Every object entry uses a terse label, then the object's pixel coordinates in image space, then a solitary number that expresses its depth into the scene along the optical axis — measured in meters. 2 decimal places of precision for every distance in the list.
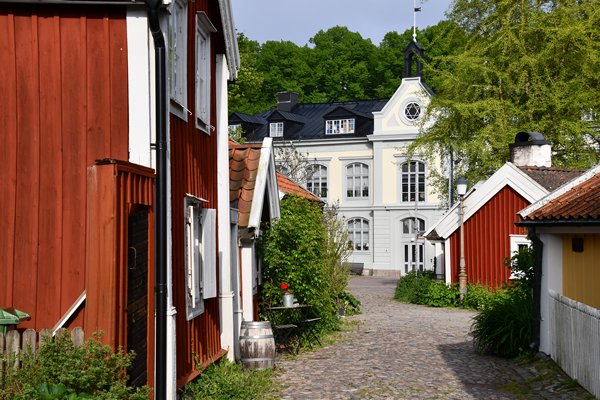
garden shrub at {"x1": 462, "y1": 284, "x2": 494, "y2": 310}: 27.61
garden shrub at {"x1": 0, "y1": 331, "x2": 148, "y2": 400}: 6.61
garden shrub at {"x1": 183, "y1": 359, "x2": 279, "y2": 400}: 10.40
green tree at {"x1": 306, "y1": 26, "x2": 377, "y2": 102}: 70.50
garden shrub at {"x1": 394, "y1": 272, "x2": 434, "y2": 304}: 30.44
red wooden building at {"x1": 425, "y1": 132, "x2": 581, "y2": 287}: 25.47
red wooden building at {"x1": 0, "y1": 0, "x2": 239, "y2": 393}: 7.88
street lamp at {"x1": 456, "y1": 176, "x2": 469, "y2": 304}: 27.68
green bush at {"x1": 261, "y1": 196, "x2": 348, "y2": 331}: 16.11
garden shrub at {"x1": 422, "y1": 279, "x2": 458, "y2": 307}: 28.94
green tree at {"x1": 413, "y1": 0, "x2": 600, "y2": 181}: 28.94
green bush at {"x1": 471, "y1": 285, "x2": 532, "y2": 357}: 15.41
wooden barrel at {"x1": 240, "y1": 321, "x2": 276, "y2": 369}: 12.97
